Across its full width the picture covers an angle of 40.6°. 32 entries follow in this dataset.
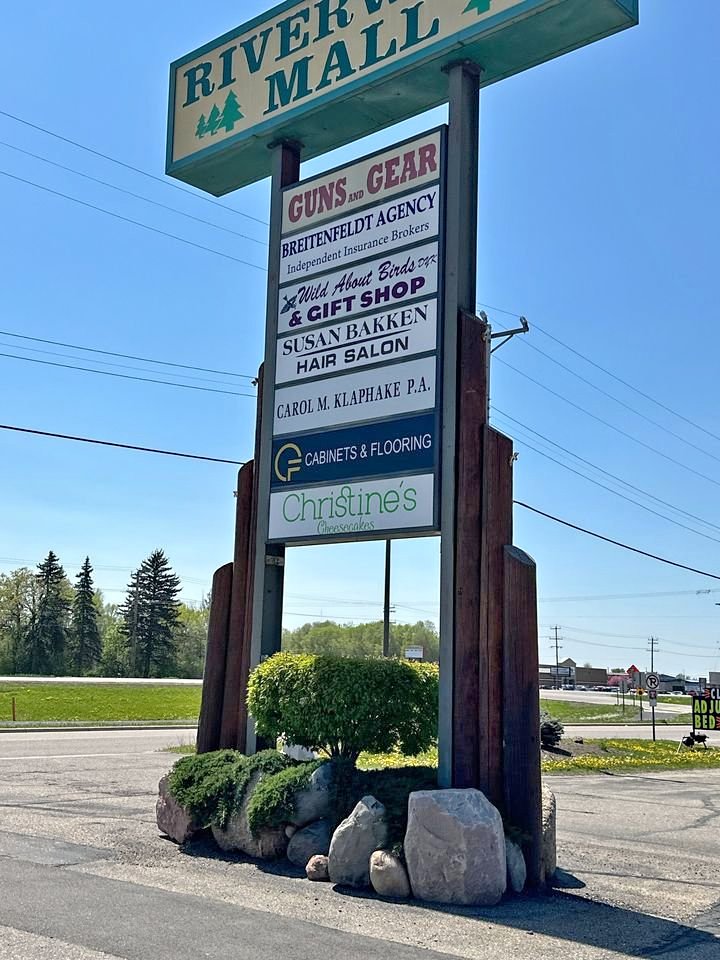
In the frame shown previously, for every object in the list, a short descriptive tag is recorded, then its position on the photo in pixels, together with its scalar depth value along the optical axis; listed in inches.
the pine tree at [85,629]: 3560.5
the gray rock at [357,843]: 300.2
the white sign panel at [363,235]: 386.3
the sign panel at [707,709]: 1253.1
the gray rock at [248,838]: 334.0
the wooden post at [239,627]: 409.7
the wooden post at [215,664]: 415.8
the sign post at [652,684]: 1350.4
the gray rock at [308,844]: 325.7
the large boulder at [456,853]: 281.7
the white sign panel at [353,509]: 362.3
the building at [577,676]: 6205.7
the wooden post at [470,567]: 333.4
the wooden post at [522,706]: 313.4
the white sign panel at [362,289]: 382.3
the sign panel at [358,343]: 378.3
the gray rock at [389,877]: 287.0
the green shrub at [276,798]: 333.1
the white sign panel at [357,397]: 373.4
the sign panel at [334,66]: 374.9
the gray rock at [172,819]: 361.1
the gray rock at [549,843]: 318.3
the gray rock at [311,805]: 334.3
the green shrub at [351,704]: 345.7
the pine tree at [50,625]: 3449.8
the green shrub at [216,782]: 355.3
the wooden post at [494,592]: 329.4
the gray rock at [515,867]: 295.3
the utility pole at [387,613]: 979.9
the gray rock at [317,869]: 309.3
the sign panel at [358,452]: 366.9
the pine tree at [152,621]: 3666.3
